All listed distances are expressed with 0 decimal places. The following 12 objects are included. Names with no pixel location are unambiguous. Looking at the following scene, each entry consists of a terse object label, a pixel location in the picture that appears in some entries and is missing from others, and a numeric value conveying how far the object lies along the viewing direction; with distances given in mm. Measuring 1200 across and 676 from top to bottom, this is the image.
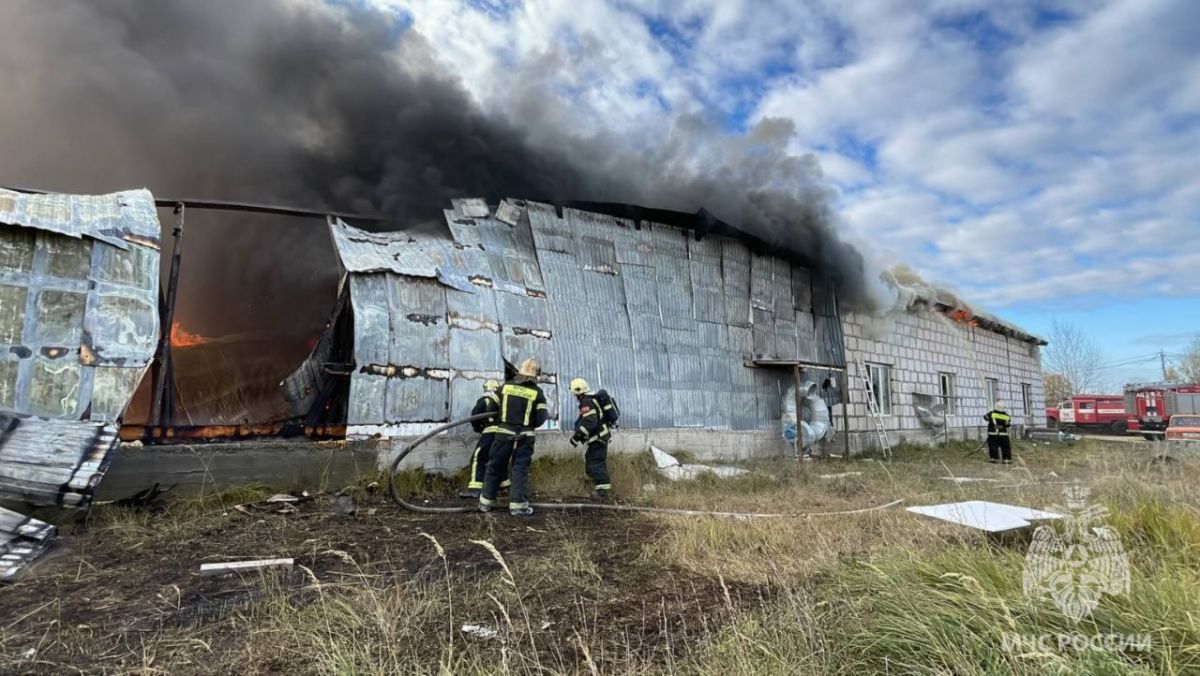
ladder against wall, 12992
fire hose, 6035
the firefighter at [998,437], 12781
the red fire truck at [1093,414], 28672
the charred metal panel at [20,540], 3967
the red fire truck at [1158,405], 23389
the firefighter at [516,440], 6238
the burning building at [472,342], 5473
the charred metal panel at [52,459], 4469
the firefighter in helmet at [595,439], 7137
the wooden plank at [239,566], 3986
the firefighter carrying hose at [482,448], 7027
